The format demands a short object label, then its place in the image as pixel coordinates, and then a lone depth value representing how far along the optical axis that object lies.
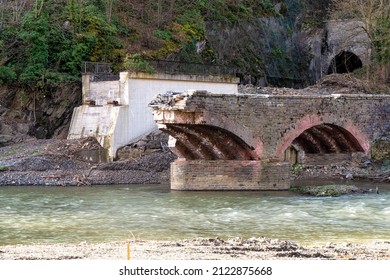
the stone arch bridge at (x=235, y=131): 32.25
